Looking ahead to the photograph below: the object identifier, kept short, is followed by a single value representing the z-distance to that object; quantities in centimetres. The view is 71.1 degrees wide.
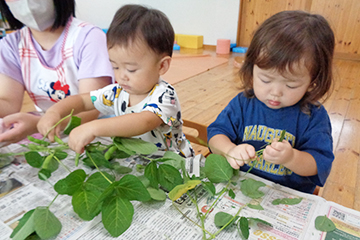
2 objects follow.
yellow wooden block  417
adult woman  88
